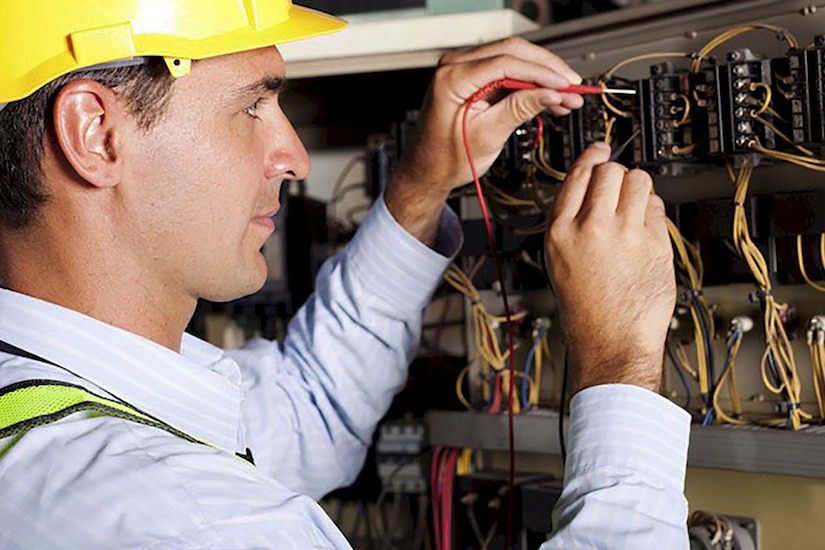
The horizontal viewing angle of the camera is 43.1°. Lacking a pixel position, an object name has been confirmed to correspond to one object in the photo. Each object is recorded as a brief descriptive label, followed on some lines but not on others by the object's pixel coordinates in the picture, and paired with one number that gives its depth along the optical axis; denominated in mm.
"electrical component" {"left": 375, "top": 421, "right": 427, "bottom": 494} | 1717
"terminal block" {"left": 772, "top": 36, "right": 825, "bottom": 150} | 1104
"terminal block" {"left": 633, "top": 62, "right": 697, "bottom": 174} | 1224
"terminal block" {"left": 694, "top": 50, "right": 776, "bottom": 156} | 1156
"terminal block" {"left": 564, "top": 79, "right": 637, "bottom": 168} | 1281
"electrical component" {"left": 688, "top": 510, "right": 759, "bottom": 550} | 1267
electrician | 880
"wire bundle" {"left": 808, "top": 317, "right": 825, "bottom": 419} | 1201
